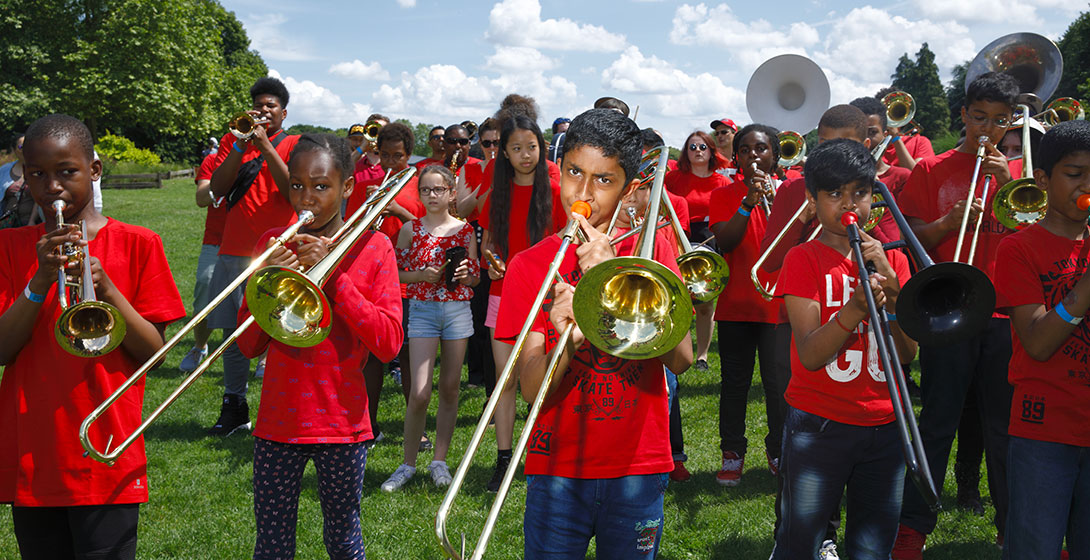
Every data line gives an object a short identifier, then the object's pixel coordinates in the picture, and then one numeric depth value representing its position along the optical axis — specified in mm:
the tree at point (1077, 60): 36031
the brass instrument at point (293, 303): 2762
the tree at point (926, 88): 60906
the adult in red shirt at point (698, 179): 6816
